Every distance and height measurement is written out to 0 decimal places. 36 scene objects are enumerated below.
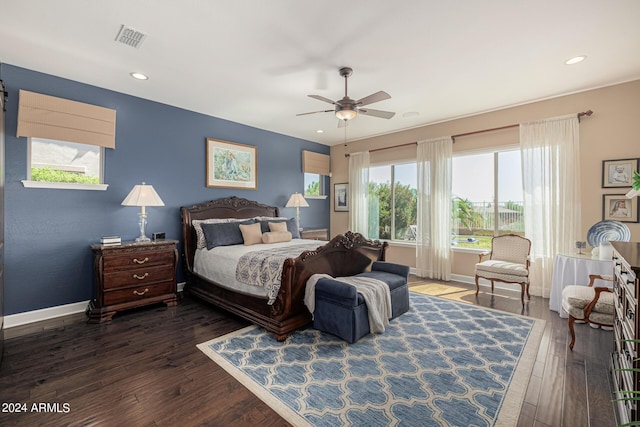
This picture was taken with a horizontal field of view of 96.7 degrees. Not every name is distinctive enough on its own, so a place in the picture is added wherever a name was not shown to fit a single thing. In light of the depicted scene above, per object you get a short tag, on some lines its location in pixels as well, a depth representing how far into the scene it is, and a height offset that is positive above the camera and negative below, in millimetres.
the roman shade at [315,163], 6625 +1292
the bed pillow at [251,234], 4344 -274
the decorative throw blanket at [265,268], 2992 -582
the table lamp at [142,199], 3705 +223
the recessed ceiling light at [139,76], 3479 +1735
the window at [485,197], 4805 +350
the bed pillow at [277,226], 4812 -165
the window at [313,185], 6837 +778
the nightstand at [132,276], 3389 -768
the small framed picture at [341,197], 7027 +479
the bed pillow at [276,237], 4422 -321
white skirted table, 3289 -649
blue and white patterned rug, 1892 -1281
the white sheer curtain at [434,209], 5273 +146
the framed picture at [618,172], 3691 +593
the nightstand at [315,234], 5781 -371
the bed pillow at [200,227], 4328 -168
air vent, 2617 +1711
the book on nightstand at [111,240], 3584 -307
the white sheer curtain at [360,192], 6609 +580
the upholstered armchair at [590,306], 2535 -817
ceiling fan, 3079 +1267
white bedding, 3346 -646
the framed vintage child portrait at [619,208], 3684 +119
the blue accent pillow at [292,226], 5141 -180
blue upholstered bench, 2795 -961
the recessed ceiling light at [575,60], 3113 +1748
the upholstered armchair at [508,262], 3961 -690
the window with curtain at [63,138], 3301 +959
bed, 2979 -686
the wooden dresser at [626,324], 1377 -615
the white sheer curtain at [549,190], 4055 +395
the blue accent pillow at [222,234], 4215 -271
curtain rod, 3931 +1466
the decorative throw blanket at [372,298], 2973 -876
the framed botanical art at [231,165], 5012 +954
